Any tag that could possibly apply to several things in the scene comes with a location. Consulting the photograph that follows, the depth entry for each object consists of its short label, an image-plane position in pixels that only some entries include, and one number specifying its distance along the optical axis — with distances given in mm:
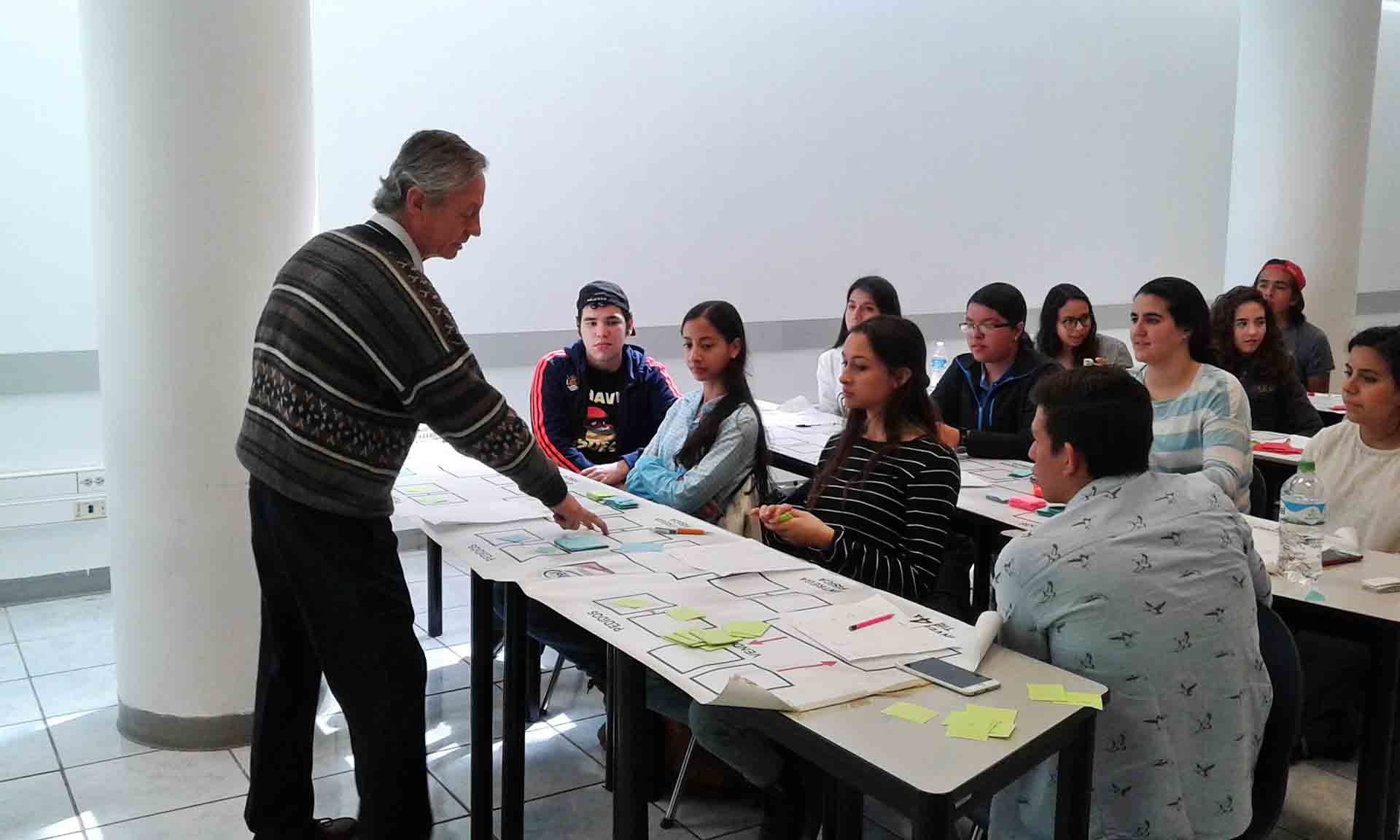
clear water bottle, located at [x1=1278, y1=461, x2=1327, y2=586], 2516
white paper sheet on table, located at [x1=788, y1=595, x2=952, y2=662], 1935
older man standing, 2186
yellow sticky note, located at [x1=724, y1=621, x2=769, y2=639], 2012
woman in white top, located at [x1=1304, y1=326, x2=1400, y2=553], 2936
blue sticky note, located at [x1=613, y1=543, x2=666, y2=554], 2604
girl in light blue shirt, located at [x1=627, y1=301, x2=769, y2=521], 3219
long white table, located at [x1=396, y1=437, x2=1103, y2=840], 1559
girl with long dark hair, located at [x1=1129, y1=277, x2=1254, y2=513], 3266
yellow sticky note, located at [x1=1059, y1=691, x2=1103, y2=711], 1738
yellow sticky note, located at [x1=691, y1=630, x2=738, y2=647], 1967
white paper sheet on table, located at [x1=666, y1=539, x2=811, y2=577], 2443
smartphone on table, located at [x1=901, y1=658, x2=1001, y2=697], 1784
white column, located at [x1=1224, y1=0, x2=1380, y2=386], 6391
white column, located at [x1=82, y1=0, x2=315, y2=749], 2969
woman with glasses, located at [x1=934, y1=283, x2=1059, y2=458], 3807
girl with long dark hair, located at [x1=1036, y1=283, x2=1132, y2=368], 4629
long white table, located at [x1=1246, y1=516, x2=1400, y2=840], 2316
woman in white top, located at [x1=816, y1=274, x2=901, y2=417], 4539
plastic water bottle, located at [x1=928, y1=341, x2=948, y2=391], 5445
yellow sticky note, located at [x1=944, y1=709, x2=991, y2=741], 1628
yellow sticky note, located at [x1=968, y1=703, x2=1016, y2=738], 1636
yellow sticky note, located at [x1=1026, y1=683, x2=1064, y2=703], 1750
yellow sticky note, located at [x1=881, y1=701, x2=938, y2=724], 1684
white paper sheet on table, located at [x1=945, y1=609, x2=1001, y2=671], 1869
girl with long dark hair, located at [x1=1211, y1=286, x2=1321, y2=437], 4711
